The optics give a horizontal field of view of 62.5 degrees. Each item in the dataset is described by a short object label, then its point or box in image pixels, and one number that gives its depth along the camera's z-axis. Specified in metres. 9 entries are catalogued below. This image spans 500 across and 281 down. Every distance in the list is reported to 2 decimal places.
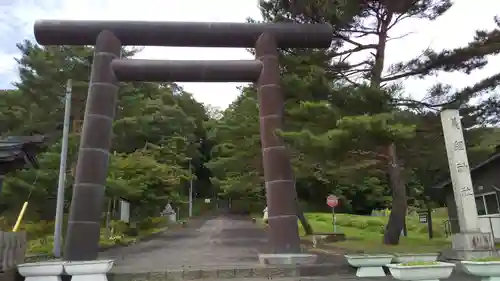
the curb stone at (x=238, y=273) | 9.38
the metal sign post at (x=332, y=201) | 20.73
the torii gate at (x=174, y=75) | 10.40
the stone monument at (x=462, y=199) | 10.40
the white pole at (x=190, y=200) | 48.56
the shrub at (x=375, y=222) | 28.03
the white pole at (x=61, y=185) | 13.48
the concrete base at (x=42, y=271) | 8.33
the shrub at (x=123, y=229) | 23.25
